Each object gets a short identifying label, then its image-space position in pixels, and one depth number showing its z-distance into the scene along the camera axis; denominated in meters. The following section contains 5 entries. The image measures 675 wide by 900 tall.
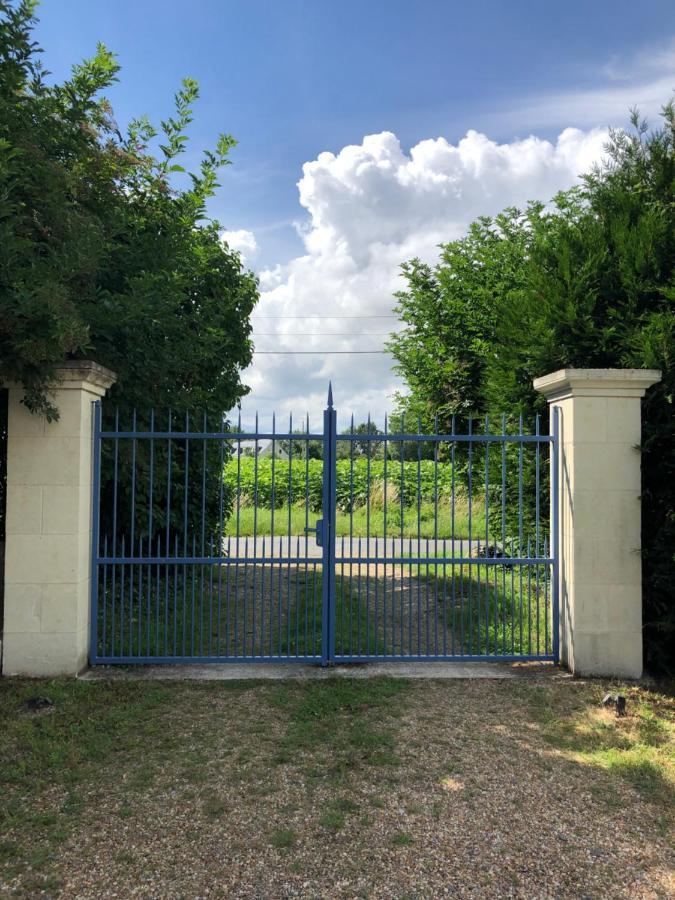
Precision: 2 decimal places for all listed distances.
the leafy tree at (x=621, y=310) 5.25
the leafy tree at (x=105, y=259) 4.32
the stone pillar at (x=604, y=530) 5.17
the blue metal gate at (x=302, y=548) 5.30
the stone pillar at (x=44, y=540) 5.06
